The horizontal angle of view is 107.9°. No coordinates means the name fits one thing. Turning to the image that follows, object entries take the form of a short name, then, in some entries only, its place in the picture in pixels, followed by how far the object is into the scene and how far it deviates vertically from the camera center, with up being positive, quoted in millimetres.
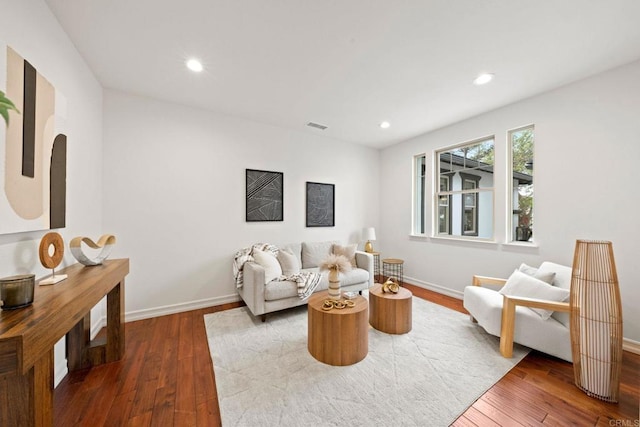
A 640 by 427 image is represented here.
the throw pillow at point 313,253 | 3721 -616
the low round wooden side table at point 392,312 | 2436 -1022
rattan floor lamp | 1604 -748
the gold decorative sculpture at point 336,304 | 2072 -807
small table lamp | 4383 -387
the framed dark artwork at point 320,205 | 4059 +195
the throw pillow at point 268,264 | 2779 -610
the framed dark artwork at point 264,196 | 3498 +302
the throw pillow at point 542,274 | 2273 -589
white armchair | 1938 -933
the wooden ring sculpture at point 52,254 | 1405 -249
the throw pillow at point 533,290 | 1995 -672
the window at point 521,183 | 2955 +434
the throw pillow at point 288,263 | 3129 -651
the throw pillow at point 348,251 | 3730 -578
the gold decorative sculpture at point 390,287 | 2590 -802
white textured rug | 1481 -1257
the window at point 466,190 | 3416 +414
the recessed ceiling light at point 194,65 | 2213 +1460
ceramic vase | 2271 -674
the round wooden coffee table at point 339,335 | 1946 -1018
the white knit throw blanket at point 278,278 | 2811 -759
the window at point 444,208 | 3950 +140
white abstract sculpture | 1755 -270
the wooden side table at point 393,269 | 4211 -1027
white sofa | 2646 -855
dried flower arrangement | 2293 -480
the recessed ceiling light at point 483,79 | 2406 +1459
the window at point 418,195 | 4316 +389
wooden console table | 845 -518
